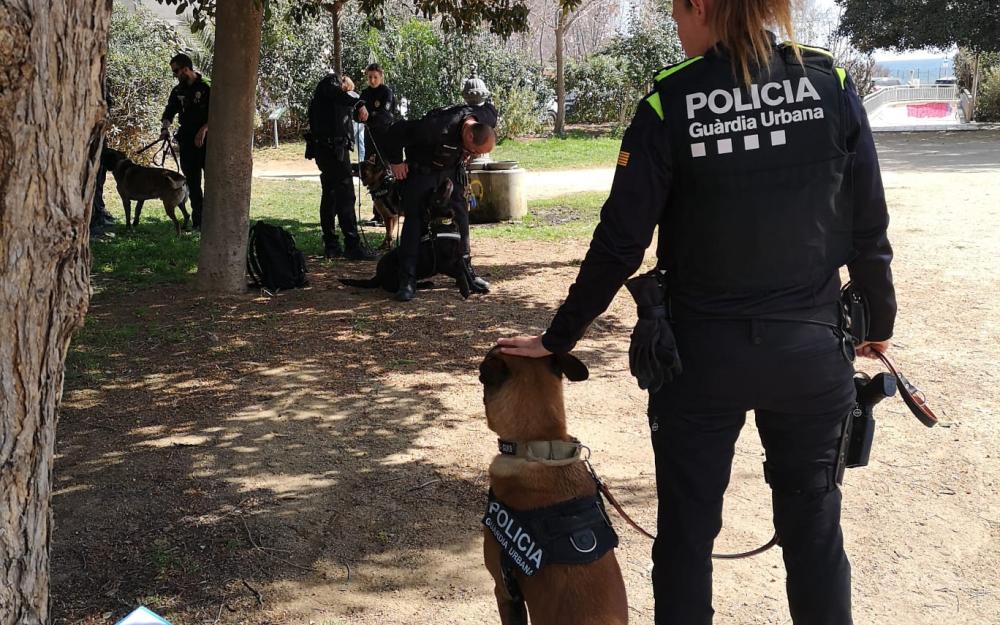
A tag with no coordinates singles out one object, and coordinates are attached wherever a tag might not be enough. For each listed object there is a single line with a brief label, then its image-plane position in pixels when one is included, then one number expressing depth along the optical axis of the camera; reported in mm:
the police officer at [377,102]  10445
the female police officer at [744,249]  2273
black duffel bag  8383
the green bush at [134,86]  17594
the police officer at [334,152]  9742
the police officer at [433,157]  7582
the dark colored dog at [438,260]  7980
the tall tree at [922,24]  26219
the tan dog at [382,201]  10125
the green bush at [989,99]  29642
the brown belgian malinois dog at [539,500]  2484
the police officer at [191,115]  11312
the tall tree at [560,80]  25009
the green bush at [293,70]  23000
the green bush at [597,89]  28062
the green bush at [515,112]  24531
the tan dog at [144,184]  11492
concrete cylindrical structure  12305
